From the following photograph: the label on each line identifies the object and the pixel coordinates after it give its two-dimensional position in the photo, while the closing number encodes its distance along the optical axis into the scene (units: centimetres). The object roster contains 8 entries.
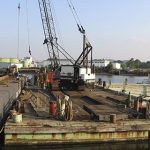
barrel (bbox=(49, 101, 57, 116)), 1413
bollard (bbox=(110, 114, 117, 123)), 1326
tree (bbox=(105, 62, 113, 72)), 11871
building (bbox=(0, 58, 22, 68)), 11757
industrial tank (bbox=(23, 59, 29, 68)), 11655
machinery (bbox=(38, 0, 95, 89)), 2512
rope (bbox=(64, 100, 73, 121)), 1329
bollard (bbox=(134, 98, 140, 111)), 1567
